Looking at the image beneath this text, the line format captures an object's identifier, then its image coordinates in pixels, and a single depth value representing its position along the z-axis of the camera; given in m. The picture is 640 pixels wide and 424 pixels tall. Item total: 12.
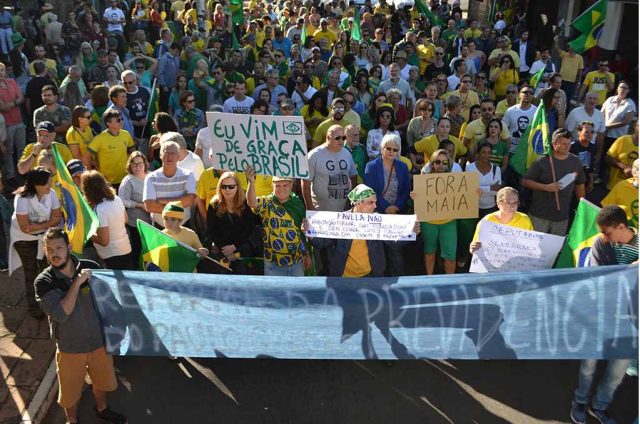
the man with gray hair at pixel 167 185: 6.29
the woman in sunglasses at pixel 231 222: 5.98
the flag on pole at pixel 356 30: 14.32
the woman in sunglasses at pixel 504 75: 11.83
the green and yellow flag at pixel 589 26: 9.24
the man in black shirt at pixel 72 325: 4.52
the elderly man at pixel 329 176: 6.91
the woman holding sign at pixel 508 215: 5.65
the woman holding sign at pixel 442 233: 6.49
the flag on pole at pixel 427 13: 17.00
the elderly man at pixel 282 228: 5.80
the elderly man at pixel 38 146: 6.64
